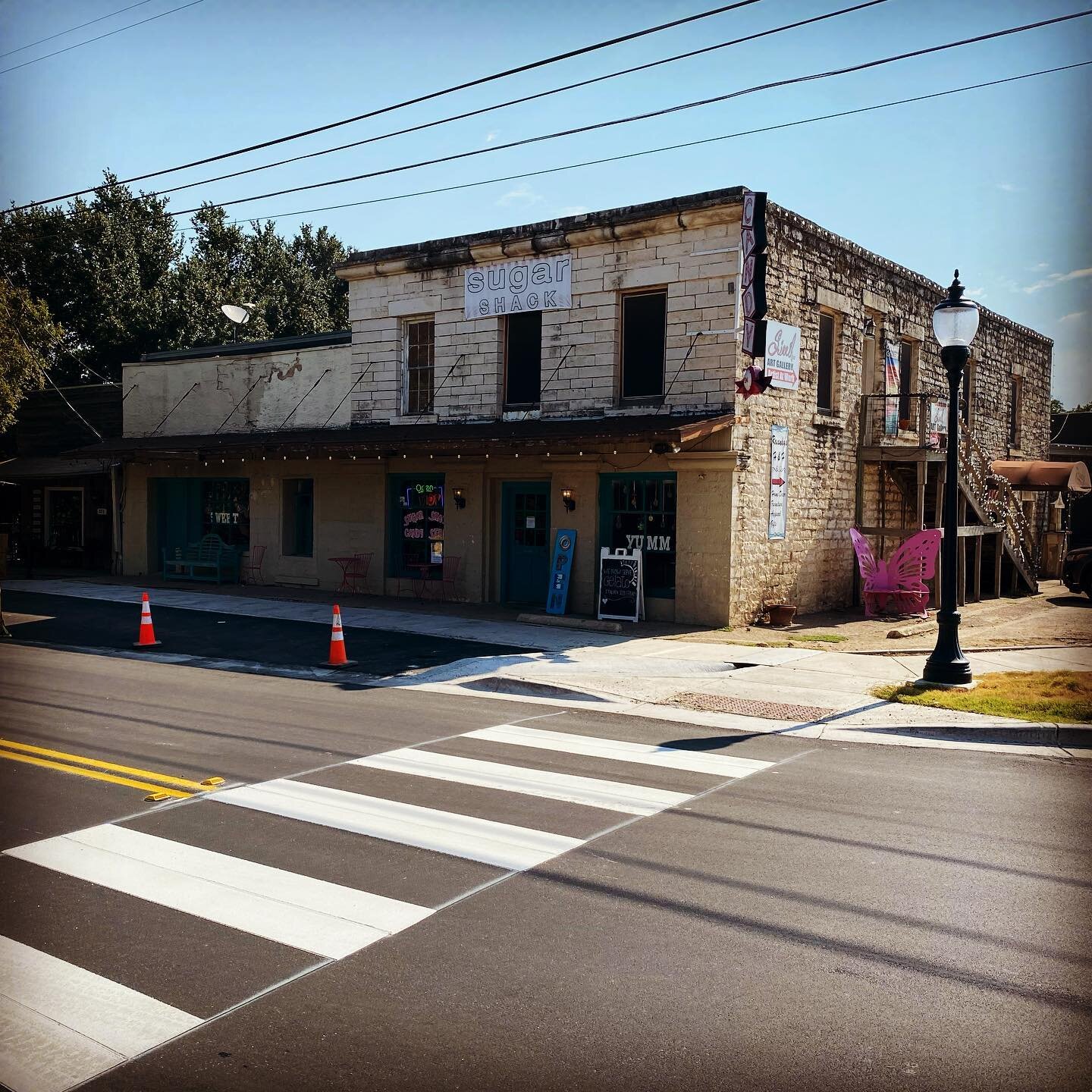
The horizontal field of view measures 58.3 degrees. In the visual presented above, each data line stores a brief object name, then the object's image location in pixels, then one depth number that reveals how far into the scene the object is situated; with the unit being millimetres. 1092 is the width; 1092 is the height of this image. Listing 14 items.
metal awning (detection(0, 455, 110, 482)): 26641
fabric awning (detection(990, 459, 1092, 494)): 24953
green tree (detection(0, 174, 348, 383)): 36963
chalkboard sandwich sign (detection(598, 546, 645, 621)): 17250
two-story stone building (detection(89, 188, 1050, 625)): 16875
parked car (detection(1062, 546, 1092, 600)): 20641
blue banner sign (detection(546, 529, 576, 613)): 18219
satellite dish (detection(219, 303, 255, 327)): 27984
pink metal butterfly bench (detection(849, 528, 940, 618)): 18562
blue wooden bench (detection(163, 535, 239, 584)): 23756
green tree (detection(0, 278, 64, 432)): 22109
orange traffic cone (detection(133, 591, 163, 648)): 14742
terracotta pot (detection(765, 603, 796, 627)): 17391
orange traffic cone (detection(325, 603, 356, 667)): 13336
